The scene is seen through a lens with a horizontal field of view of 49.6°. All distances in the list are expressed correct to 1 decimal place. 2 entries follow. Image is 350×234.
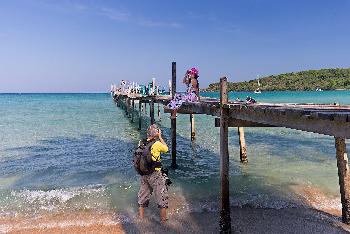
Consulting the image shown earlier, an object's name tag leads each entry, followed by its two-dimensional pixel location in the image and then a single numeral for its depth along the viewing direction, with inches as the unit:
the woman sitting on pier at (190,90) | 556.1
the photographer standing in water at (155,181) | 286.8
